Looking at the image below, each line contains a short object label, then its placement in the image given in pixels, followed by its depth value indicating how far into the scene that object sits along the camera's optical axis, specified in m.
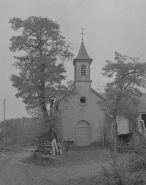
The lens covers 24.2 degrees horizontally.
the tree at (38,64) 29.16
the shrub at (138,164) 13.85
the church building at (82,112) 36.75
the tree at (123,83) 29.88
